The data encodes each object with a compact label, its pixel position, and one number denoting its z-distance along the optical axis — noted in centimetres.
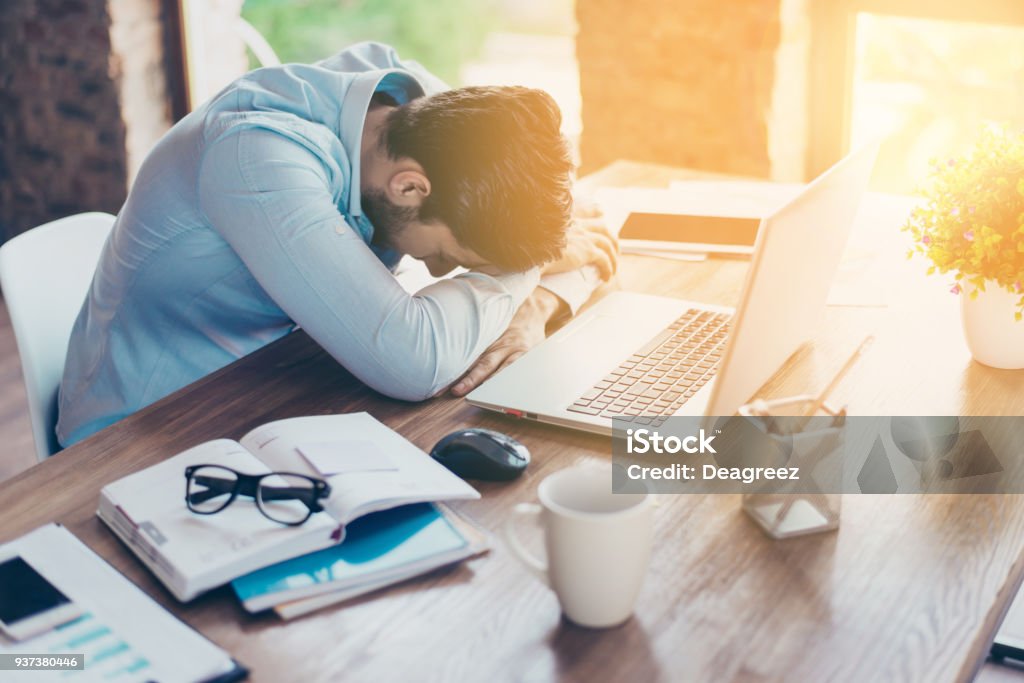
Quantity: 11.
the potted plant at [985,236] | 117
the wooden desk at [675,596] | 80
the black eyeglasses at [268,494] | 93
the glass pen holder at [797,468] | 97
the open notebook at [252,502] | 88
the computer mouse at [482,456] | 105
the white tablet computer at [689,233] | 170
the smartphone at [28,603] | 82
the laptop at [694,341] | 98
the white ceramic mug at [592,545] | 80
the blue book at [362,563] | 87
